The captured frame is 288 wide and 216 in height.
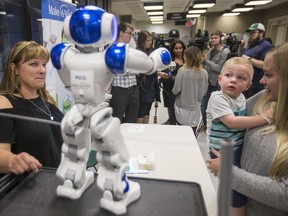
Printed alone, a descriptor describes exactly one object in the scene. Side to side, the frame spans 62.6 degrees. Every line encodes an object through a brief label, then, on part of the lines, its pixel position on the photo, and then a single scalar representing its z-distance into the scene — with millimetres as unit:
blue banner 1974
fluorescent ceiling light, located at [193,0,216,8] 5352
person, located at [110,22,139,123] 2246
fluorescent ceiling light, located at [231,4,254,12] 6251
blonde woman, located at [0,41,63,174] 942
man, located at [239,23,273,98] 2547
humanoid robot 631
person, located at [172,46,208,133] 2385
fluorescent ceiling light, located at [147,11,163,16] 7281
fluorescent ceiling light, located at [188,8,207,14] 6589
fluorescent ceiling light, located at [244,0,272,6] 5405
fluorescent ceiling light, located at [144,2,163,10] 5793
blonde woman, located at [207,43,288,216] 647
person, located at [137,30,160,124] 2461
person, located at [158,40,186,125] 2799
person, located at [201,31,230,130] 2748
